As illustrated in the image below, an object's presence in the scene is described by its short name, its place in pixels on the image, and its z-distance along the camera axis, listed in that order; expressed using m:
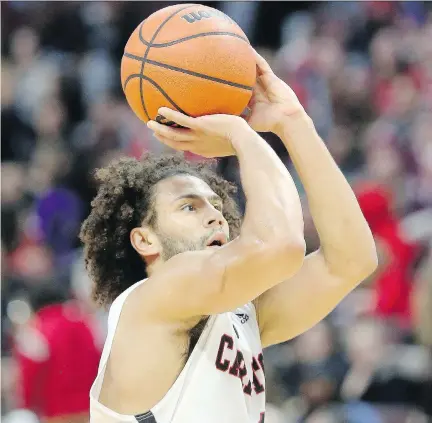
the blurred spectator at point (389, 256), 14.92
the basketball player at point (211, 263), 6.72
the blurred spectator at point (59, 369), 13.18
